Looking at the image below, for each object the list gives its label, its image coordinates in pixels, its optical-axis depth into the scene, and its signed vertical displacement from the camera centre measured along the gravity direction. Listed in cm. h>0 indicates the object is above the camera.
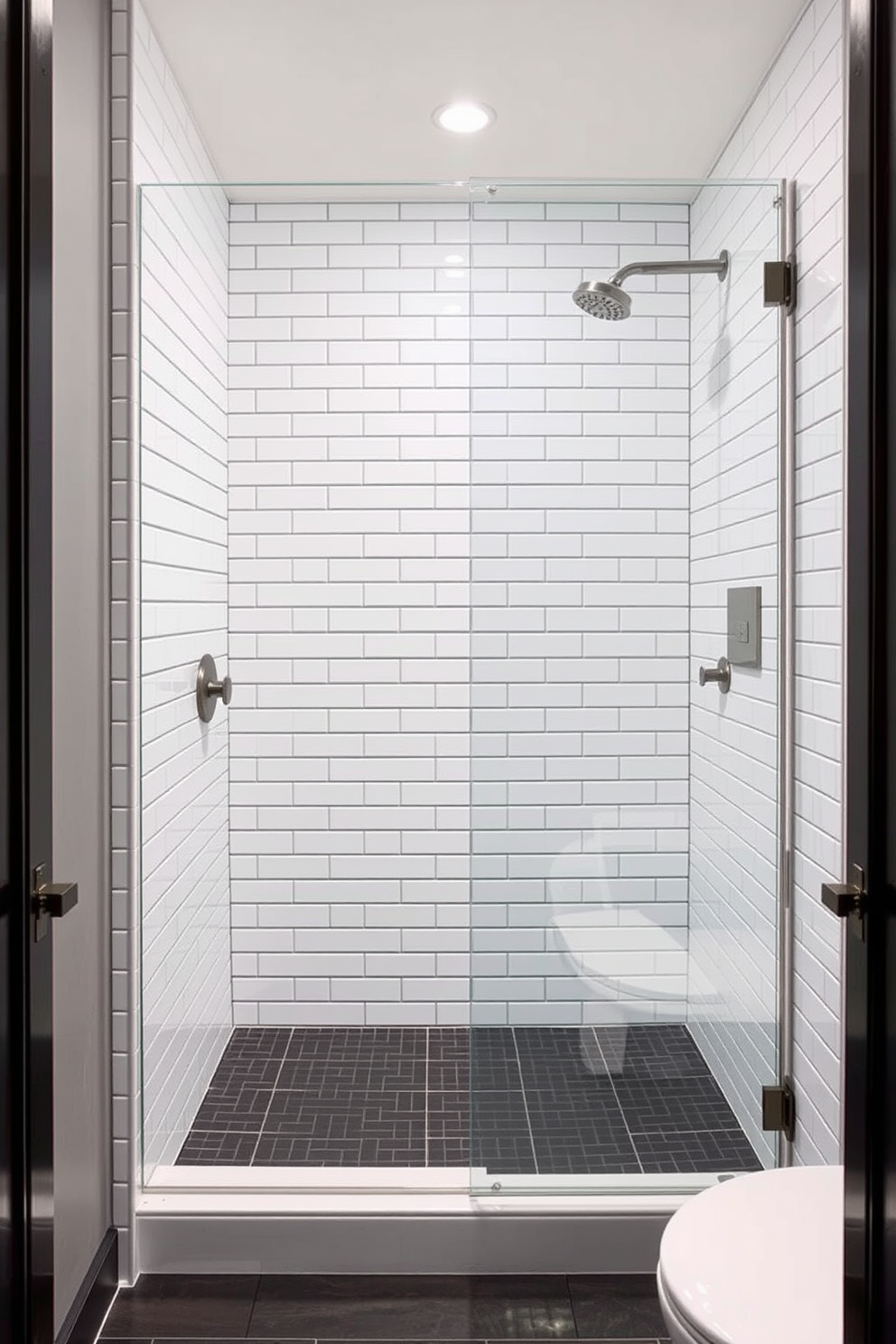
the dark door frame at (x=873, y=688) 91 -3
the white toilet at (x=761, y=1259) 113 -73
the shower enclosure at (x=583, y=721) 200 -12
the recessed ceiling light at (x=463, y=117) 239 +129
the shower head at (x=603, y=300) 194 +69
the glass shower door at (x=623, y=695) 199 -7
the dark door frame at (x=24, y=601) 96 +6
